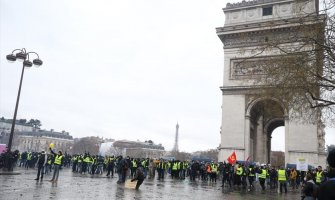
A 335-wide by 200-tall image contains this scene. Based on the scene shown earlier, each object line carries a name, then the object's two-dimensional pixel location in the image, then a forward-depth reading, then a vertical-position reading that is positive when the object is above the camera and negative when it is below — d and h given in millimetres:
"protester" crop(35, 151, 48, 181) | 16766 -421
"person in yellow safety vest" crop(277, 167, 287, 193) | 20098 -258
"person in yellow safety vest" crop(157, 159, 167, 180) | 26741 -594
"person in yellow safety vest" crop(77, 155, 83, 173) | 27703 -355
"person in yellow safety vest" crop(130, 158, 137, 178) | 24584 -401
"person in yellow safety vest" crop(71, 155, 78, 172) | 28455 -553
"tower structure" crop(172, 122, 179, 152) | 176638 +10640
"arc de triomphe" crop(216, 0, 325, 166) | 29750 +6471
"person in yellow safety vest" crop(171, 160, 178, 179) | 29091 -502
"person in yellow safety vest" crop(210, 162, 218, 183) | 27192 -351
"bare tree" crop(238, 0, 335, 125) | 12602 +4372
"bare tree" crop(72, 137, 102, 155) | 128562 +4081
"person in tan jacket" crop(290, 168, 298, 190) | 25578 -332
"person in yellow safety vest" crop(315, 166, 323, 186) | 17531 -80
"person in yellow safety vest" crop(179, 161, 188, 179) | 29375 -445
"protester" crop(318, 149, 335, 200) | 3646 -164
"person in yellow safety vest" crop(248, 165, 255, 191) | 21312 -401
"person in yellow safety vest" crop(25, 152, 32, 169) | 30219 -612
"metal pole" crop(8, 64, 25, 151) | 19258 +1970
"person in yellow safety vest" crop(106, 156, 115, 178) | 25114 -384
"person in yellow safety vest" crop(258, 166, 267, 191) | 21222 -410
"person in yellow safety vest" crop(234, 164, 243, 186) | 22469 -453
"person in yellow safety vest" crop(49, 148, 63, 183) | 16344 -333
